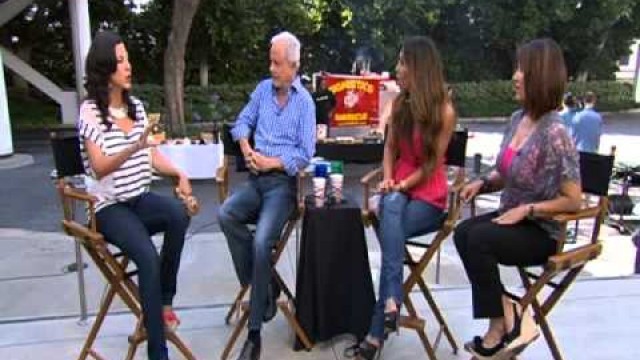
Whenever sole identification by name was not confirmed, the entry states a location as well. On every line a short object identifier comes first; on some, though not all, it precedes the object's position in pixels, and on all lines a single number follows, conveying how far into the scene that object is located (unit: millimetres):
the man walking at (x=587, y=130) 6547
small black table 2633
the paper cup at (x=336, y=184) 2785
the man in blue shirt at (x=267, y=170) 2574
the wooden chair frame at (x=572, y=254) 2234
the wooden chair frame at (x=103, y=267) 2318
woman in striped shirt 2340
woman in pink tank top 2494
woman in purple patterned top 2260
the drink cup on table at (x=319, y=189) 2746
